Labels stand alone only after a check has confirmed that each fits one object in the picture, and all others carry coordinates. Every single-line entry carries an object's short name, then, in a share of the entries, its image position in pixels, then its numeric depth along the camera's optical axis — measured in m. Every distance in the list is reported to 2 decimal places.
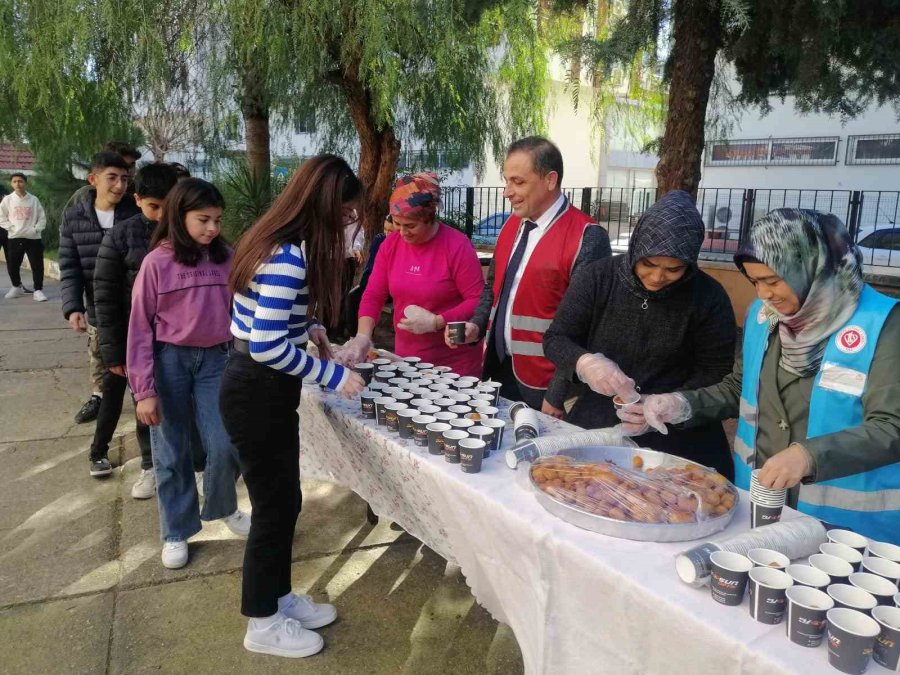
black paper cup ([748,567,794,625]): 1.16
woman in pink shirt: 2.89
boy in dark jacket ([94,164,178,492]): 3.00
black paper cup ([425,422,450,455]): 1.94
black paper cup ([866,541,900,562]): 1.31
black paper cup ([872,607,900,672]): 1.06
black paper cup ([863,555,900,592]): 1.24
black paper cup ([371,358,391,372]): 2.65
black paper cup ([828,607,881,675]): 1.05
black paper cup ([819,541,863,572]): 1.29
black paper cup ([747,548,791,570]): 1.27
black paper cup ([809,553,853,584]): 1.24
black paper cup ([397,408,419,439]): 2.07
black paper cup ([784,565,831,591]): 1.22
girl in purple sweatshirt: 2.62
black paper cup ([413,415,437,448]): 2.03
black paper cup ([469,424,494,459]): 1.91
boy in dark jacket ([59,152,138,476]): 3.71
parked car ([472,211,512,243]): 10.52
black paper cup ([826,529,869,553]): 1.35
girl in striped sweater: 1.93
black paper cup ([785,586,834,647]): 1.12
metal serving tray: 1.43
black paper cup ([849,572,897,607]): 1.19
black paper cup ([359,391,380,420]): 2.28
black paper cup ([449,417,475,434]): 2.01
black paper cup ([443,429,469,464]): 1.89
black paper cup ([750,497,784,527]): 1.49
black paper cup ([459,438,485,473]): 1.81
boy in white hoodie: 8.86
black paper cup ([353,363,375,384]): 2.47
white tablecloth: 1.18
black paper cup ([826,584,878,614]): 1.13
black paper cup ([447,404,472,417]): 2.15
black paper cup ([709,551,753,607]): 1.22
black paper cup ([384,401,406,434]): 2.16
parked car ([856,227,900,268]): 6.81
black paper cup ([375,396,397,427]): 2.21
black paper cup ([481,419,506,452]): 1.97
